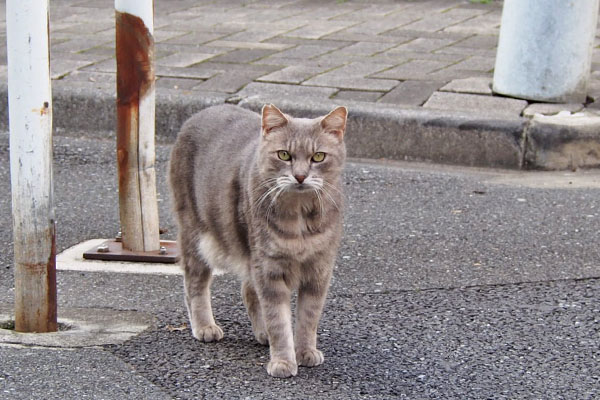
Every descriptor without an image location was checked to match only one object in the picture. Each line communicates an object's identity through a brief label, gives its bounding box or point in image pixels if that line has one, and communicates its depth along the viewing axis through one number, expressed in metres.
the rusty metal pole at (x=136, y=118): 7.00
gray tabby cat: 5.43
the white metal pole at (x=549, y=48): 10.16
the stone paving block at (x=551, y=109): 9.91
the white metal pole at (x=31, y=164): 5.55
